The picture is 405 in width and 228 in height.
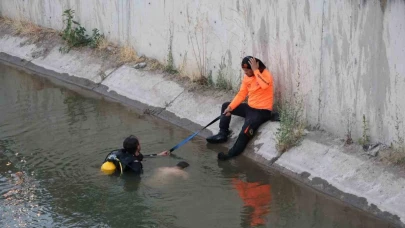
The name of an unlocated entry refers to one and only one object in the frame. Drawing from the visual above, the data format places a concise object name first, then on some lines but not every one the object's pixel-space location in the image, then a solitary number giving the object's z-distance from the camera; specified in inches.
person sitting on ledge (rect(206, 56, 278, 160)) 446.9
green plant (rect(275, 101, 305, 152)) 429.1
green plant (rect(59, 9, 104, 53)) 639.8
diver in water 413.1
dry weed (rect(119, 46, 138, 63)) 598.9
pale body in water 411.2
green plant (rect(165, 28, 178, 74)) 564.7
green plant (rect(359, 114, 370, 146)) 408.2
